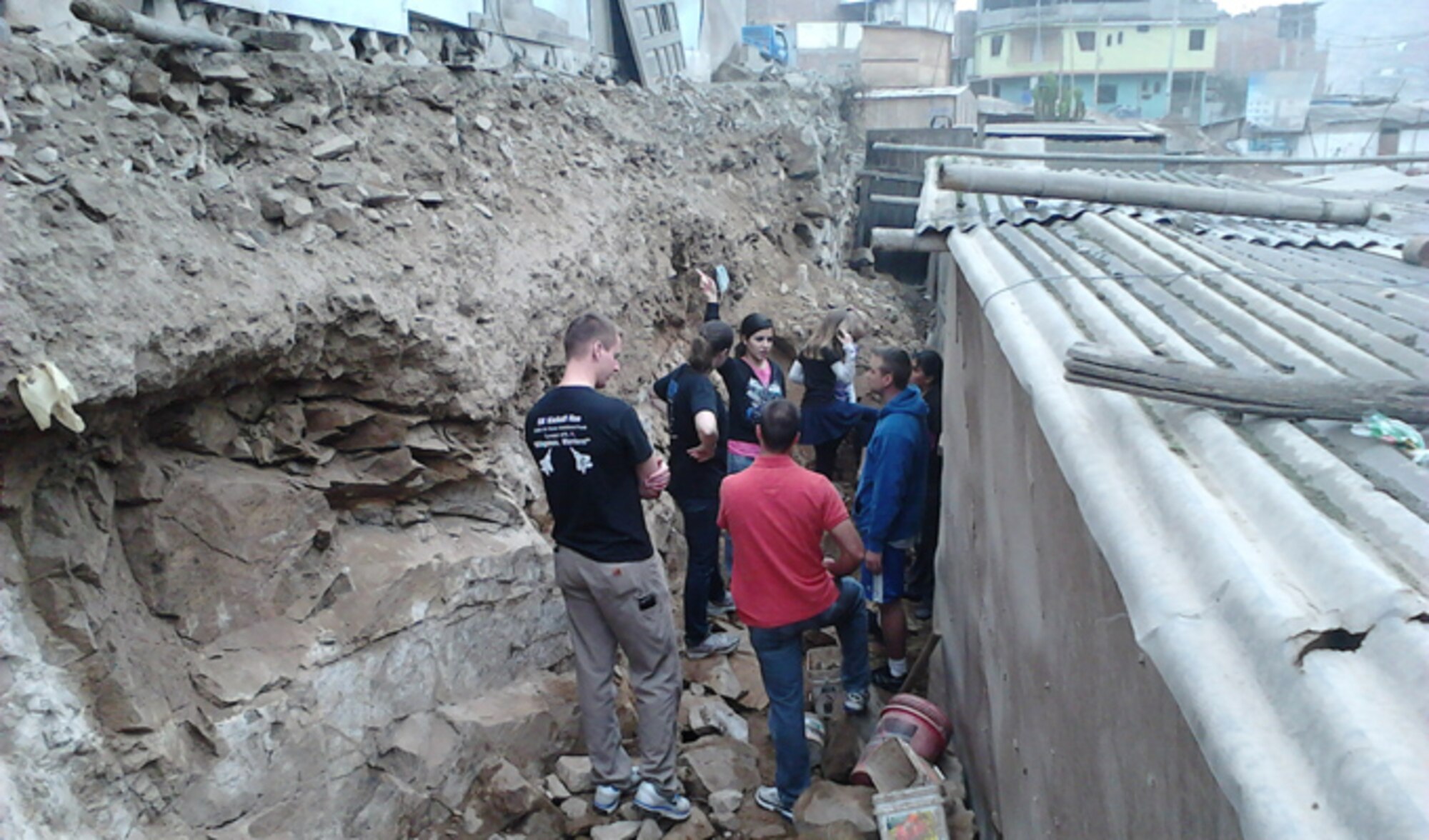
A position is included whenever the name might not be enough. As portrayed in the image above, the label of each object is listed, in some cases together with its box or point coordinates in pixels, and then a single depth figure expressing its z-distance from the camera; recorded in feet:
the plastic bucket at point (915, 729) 14.48
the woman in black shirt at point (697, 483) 18.34
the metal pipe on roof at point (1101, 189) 16.76
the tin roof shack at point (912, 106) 78.43
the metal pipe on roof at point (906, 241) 18.65
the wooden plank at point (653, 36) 37.45
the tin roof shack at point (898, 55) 106.42
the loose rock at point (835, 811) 13.29
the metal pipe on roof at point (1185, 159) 20.08
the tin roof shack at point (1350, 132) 92.02
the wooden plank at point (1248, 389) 6.97
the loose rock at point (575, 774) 14.83
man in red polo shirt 13.84
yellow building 138.62
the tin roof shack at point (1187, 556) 4.51
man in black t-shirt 13.42
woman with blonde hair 21.94
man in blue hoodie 17.44
